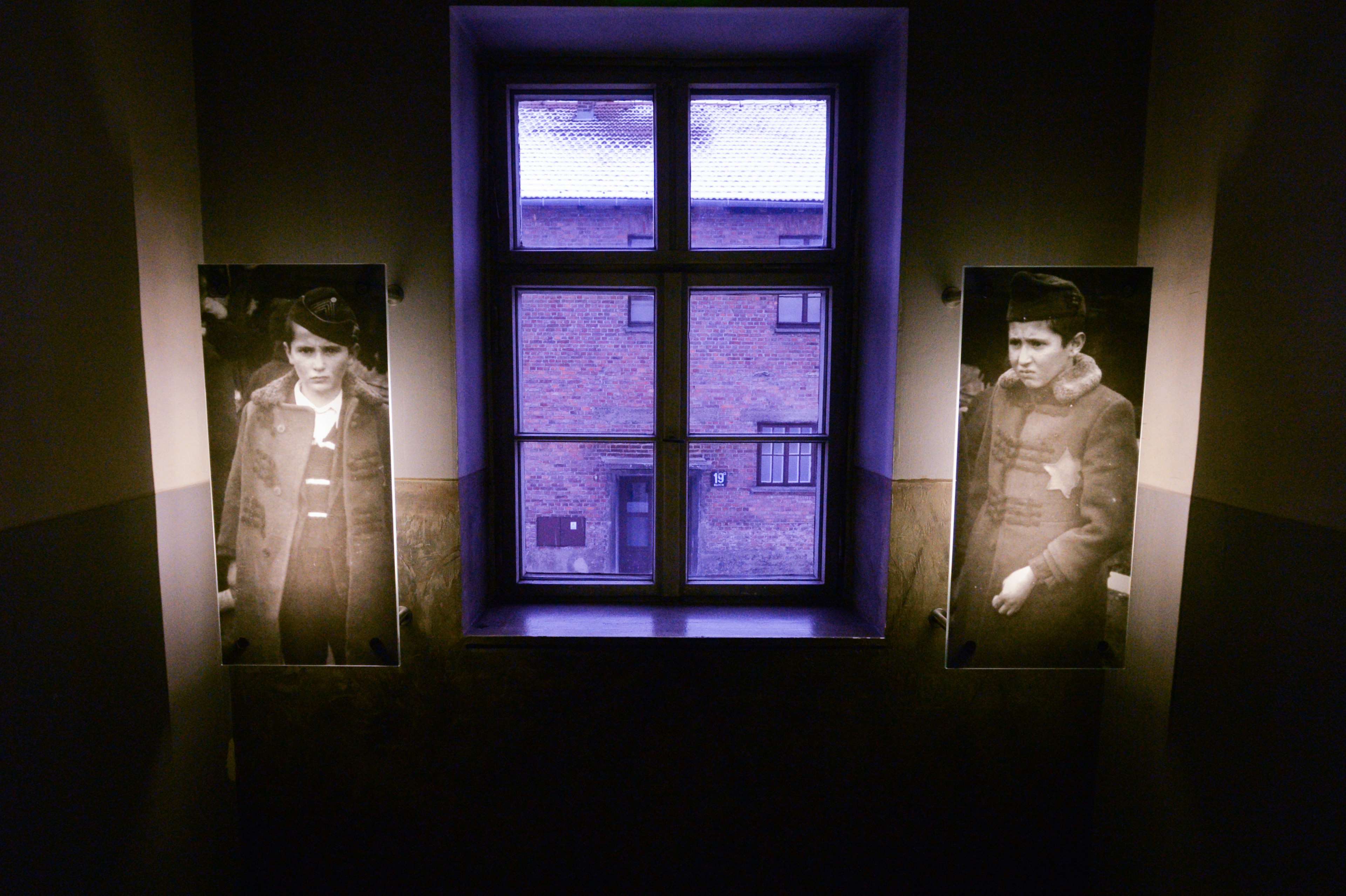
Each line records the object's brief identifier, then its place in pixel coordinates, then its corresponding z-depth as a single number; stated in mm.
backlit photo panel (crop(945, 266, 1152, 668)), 1532
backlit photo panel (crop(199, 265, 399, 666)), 1529
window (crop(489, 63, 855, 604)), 1909
